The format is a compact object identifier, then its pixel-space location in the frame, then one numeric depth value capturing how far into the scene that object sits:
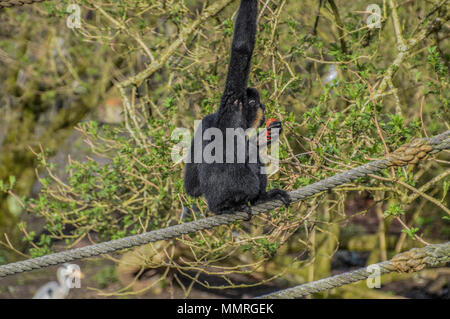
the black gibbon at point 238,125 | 6.24
